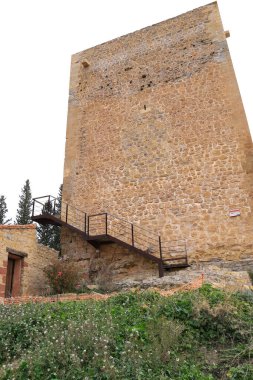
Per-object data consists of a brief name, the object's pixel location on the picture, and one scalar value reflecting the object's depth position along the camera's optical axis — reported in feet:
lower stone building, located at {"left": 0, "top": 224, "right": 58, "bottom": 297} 36.11
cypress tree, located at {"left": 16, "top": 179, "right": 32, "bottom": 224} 92.12
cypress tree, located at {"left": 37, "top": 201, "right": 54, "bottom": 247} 87.15
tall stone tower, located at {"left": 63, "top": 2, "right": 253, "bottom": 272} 38.58
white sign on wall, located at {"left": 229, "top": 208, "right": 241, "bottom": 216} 37.33
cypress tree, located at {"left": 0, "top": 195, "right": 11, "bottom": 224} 100.73
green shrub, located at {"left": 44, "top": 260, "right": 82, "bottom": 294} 36.35
